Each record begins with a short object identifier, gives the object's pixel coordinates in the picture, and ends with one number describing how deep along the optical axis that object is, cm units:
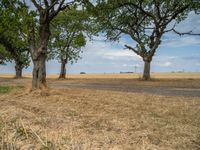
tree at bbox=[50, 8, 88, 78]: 2514
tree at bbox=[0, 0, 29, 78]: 1038
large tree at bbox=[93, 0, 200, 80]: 1929
